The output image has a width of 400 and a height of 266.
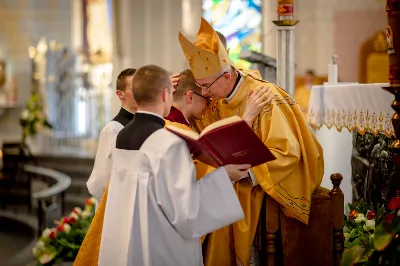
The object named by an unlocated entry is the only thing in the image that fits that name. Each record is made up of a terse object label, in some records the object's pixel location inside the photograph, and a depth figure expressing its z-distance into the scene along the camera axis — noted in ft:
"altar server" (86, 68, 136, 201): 24.12
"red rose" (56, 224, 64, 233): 36.73
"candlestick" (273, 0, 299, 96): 31.23
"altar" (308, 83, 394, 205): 28.64
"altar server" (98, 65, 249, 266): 19.06
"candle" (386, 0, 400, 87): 25.09
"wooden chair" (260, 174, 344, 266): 22.85
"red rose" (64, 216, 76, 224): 37.41
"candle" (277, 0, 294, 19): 31.25
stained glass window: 69.64
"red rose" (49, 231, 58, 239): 36.65
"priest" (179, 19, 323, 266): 22.12
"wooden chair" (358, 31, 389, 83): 63.96
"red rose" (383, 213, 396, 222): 17.93
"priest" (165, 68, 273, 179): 22.25
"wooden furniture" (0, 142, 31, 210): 68.31
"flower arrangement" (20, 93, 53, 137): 73.99
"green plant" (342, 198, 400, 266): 16.73
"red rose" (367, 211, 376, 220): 27.57
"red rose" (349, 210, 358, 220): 27.78
